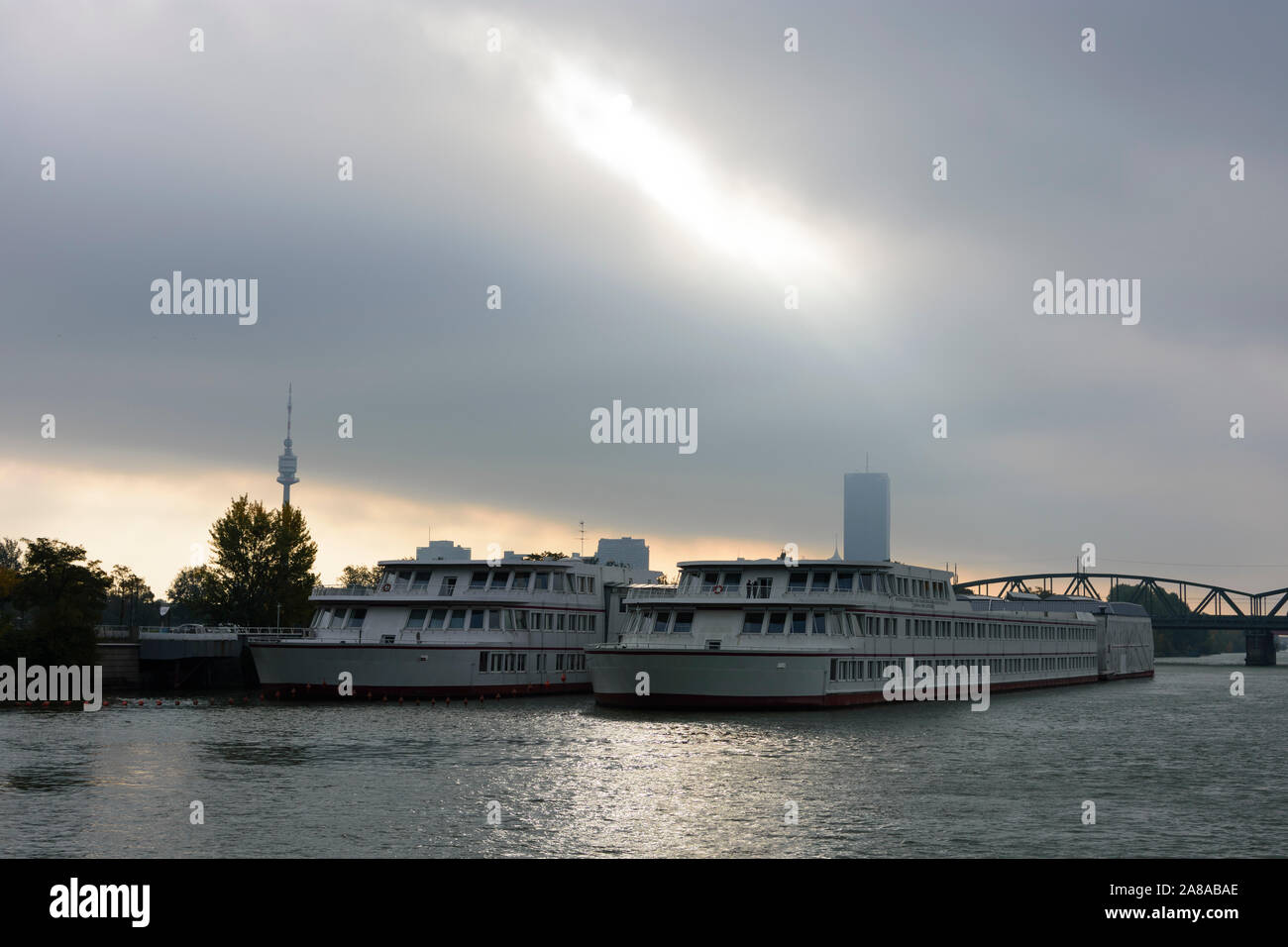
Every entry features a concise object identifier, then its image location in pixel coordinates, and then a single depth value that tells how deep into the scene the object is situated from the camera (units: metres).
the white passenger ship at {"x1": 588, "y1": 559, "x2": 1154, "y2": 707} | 67.00
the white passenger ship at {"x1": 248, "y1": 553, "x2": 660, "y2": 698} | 77.31
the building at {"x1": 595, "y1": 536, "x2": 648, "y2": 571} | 181.75
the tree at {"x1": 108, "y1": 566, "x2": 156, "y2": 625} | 135.49
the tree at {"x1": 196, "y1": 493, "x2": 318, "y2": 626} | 125.75
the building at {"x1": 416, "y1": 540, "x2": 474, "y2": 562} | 103.44
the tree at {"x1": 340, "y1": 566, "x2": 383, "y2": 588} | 190.25
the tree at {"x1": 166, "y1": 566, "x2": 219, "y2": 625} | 126.19
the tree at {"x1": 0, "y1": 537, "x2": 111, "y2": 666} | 84.50
